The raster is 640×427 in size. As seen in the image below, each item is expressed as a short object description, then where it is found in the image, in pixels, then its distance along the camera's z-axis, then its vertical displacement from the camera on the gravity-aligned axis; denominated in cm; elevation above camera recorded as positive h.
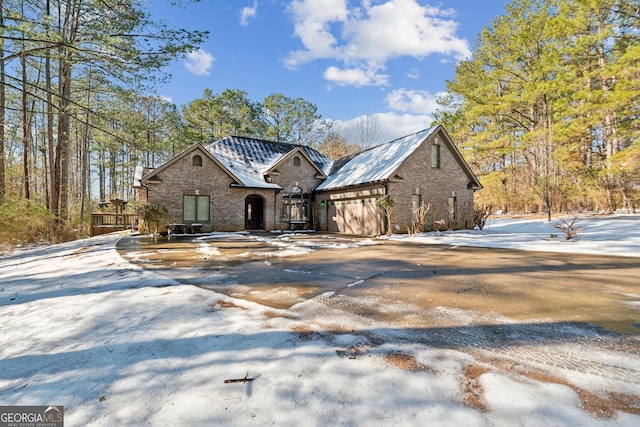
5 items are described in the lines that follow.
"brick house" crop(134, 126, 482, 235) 1502 +167
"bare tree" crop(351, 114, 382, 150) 3196 +932
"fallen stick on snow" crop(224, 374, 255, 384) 198 -119
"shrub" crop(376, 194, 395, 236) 1367 +44
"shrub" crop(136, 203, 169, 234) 1345 +20
